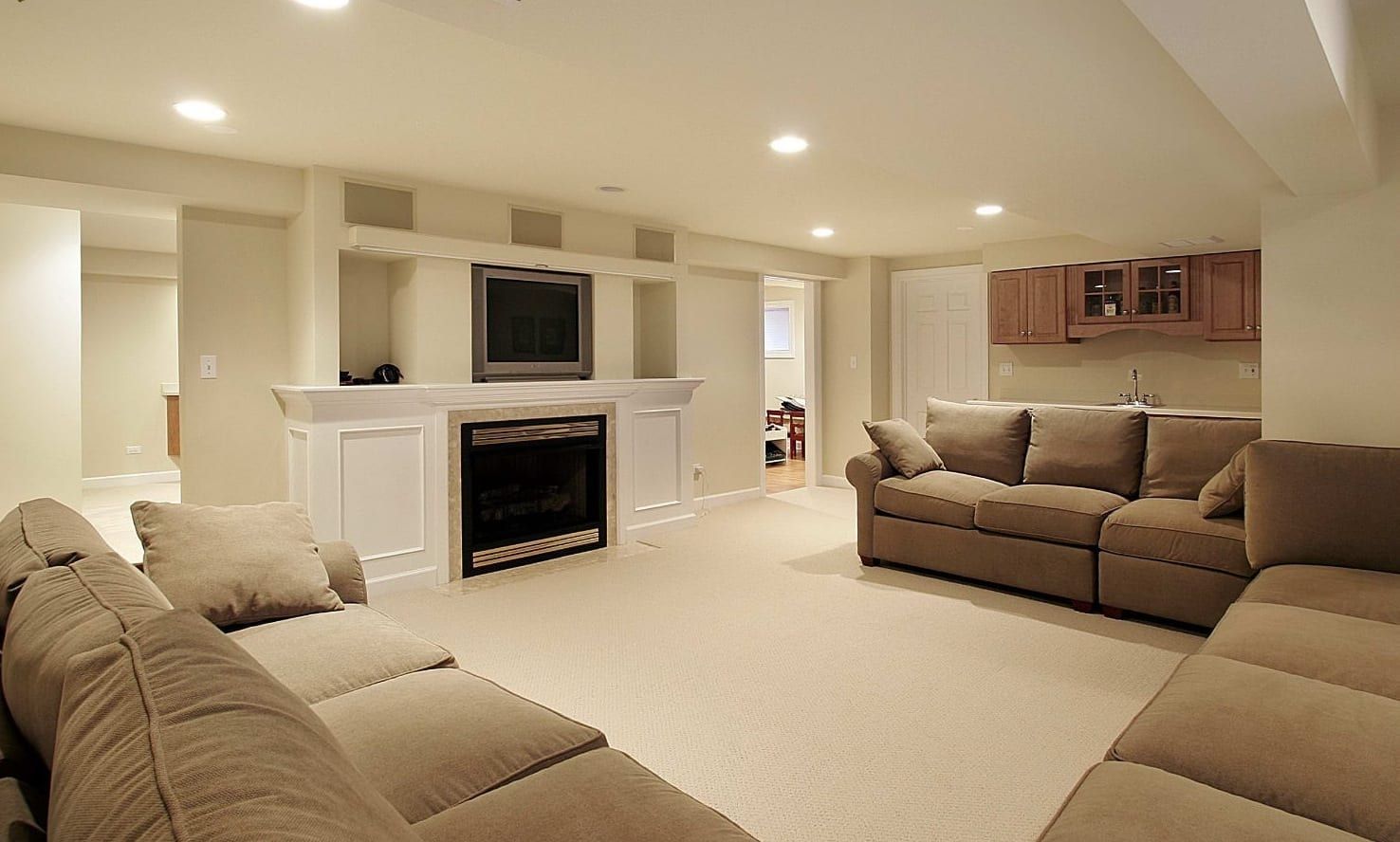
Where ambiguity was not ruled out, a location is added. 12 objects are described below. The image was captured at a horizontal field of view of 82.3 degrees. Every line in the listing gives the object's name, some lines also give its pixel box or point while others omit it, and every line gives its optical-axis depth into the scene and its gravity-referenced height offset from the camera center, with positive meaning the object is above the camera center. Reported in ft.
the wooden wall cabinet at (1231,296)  18.38 +2.42
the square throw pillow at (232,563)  7.07 -1.42
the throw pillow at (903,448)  15.66 -0.90
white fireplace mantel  13.24 -0.94
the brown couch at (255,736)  2.17 -1.12
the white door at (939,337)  23.62 +1.99
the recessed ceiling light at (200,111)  10.39 +3.96
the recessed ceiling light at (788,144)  11.87 +3.95
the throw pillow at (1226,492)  11.34 -1.33
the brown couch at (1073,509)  11.66 -1.80
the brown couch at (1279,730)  4.42 -2.20
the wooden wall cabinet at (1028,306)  21.18 +2.57
